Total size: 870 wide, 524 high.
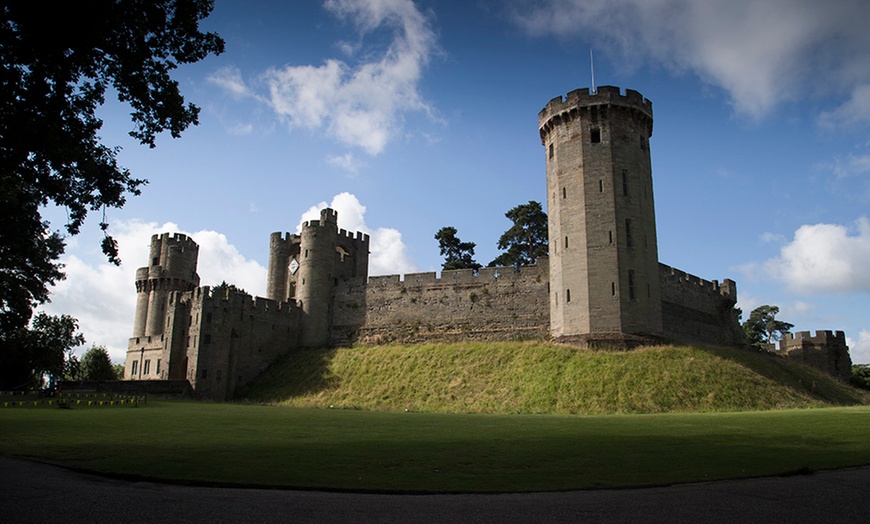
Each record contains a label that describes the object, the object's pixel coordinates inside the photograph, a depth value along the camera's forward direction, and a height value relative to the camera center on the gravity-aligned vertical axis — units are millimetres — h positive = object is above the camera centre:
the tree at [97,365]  66625 +3625
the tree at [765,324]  94500 +12096
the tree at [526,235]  61594 +15666
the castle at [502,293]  38781 +7548
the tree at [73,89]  13164 +6819
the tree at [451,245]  66188 +15716
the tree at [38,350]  42181 +3143
